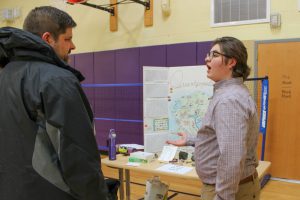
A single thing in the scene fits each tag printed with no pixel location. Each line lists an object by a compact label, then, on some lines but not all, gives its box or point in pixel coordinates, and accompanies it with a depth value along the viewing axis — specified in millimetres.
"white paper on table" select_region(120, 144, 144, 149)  3099
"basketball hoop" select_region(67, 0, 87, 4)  5102
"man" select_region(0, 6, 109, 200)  1044
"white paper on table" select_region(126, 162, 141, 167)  2643
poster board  3510
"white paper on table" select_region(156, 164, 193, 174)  2443
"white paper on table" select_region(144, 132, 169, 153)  3279
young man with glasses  1353
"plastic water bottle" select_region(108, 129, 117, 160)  2824
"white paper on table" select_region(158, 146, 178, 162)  2801
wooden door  4379
